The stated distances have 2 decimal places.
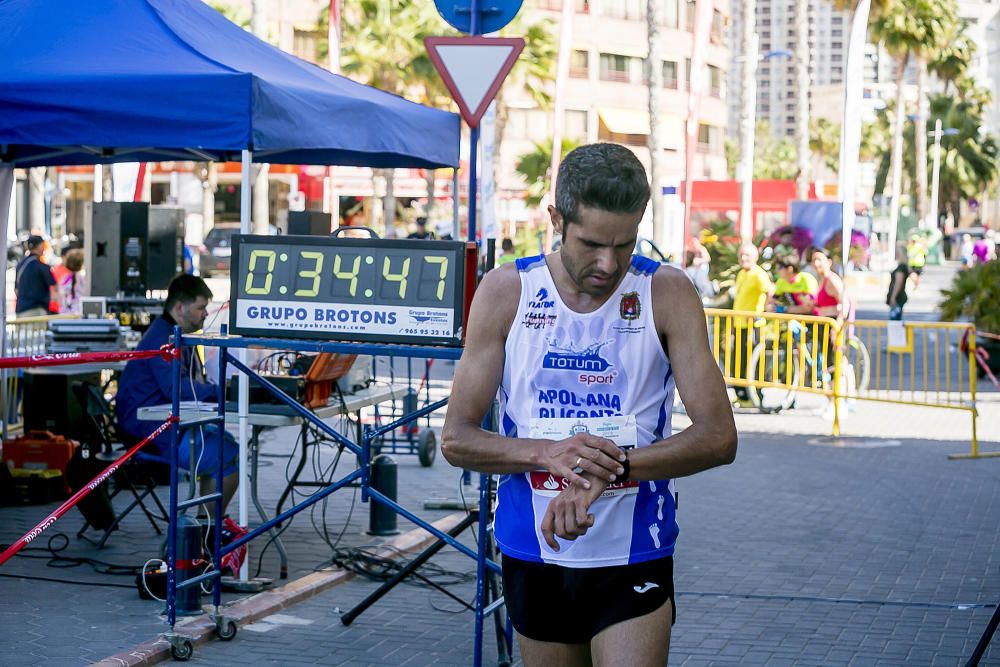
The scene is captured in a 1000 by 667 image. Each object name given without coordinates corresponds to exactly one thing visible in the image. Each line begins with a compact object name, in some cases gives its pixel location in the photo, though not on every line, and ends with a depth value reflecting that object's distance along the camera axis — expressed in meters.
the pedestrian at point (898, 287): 23.92
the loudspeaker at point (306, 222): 12.26
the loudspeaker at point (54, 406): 10.45
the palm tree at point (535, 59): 50.72
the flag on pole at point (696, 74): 19.91
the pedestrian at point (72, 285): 17.59
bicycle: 15.07
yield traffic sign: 8.55
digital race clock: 6.38
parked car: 44.66
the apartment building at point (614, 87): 71.50
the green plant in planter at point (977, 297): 20.77
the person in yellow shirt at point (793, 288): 16.69
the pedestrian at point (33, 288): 16.59
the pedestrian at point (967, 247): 32.62
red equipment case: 9.88
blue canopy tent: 7.64
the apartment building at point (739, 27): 32.44
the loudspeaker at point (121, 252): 13.12
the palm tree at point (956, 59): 77.50
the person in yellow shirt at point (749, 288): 16.28
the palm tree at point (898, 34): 59.38
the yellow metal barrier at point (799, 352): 14.77
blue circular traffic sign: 8.55
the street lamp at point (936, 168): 93.06
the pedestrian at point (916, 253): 41.91
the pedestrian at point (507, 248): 27.40
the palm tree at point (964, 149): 101.38
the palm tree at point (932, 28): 61.16
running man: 3.34
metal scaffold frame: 6.11
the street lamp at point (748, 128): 31.42
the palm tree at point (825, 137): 125.91
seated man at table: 7.88
